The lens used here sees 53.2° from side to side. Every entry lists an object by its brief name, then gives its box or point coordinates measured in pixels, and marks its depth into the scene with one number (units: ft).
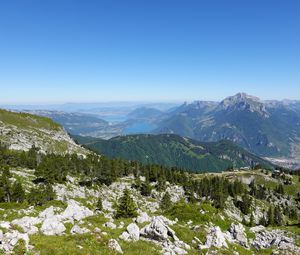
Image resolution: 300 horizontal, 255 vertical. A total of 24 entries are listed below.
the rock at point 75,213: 128.47
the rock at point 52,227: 101.45
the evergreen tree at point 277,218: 447.96
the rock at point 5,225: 93.26
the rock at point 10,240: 75.25
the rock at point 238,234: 138.43
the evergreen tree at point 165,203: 334.65
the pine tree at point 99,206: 265.54
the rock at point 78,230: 103.01
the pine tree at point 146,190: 409.69
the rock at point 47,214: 126.88
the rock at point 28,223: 99.04
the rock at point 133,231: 107.79
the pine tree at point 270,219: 425.28
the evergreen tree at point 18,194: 254.68
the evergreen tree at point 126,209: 191.05
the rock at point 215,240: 113.39
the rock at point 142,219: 135.03
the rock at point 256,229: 184.22
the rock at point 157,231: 110.01
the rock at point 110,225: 118.95
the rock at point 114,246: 90.94
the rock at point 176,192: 441.19
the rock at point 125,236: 104.56
